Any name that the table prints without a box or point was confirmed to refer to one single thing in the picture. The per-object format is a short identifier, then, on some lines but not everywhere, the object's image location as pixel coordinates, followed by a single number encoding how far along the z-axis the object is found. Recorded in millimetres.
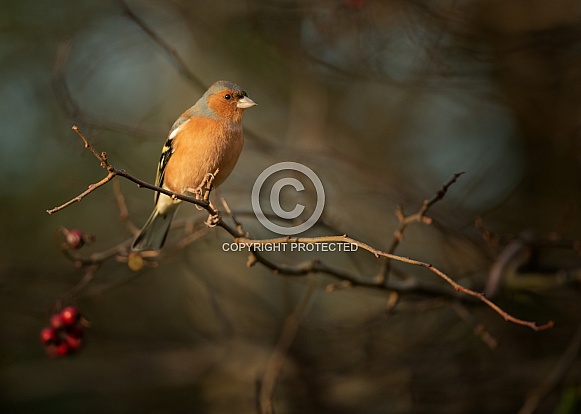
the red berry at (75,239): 7164
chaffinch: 7254
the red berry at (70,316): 7594
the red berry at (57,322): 7590
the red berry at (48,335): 7652
